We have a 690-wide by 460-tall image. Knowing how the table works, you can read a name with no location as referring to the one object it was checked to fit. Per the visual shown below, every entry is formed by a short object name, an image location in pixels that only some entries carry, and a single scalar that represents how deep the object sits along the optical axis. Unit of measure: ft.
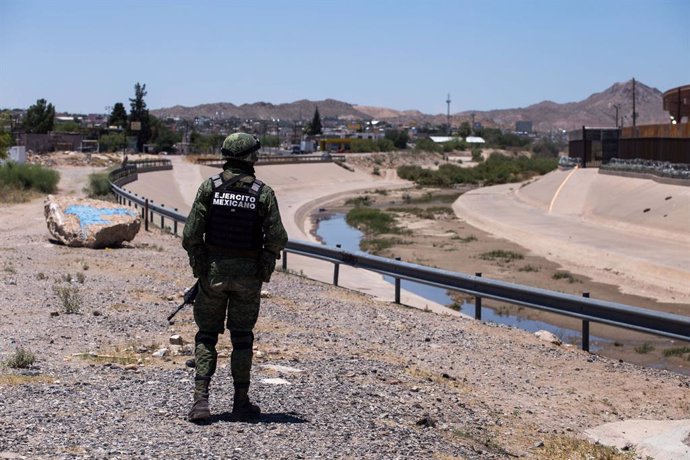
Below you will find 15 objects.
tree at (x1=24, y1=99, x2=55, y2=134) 456.41
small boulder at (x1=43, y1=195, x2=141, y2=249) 70.03
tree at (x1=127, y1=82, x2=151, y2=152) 464.24
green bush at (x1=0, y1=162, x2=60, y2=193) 157.69
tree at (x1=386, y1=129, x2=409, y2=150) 634.84
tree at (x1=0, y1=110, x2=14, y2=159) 199.00
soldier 25.91
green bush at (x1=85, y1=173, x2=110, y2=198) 156.46
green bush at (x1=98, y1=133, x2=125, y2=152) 409.12
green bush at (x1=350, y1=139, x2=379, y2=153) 550.36
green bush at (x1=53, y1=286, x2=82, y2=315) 42.16
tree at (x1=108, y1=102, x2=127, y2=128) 492.13
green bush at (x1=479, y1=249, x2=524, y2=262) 126.93
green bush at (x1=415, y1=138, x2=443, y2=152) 554.22
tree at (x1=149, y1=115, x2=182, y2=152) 480.23
